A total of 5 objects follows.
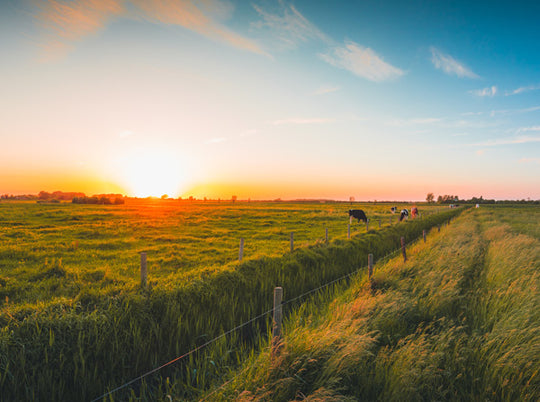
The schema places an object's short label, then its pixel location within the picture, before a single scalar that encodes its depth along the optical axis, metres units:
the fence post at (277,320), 4.09
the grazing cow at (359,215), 41.62
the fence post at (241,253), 10.88
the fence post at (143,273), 7.10
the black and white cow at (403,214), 39.28
